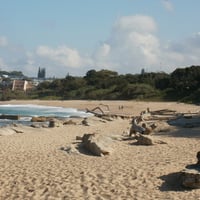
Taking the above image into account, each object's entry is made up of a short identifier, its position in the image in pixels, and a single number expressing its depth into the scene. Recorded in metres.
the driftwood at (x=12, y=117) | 44.16
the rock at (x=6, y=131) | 24.08
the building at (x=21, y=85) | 167.50
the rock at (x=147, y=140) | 17.89
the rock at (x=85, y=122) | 32.62
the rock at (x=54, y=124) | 31.12
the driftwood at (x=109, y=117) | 37.83
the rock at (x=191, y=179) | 10.40
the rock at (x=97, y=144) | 15.66
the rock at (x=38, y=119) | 40.31
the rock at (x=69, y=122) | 34.01
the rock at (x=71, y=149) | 16.05
